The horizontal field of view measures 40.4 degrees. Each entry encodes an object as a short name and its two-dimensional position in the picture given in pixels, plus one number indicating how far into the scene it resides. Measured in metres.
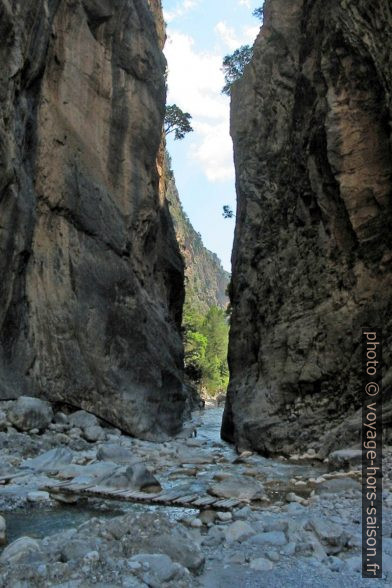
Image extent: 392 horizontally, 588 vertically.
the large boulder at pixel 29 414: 11.10
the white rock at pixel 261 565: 4.26
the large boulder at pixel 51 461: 8.56
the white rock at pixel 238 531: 5.04
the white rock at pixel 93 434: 12.40
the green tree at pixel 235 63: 29.00
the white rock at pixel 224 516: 5.95
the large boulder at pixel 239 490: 7.07
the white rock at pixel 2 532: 4.81
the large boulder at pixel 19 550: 4.10
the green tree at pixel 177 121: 31.73
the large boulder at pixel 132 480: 7.29
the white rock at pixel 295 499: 6.92
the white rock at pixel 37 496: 6.59
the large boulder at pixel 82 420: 12.95
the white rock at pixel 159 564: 3.96
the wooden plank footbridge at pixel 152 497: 6.52
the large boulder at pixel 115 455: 9.96
